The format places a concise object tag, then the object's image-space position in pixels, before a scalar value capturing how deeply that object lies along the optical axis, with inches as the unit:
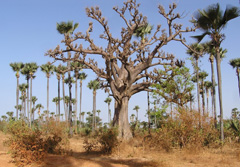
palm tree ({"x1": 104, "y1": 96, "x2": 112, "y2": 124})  2791.8
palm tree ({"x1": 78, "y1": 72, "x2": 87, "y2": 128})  1878.7
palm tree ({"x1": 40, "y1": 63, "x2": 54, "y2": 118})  1683.1
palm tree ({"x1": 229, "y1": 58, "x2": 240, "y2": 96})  1487.5
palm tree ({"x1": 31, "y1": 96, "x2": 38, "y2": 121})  2768.7
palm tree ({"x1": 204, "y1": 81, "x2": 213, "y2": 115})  1994.5
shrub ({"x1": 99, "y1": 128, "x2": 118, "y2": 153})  613.6
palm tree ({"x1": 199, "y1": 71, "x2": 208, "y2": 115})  1466.9
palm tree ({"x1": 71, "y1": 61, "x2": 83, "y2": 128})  1469.0
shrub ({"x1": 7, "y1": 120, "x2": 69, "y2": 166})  407.8
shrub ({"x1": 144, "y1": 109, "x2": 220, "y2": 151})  545.6
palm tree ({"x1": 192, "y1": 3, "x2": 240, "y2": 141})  629.8
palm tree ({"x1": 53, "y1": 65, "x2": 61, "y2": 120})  1631.0
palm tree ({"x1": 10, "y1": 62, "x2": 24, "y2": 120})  1748.3
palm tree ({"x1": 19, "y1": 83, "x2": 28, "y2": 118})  2327.9
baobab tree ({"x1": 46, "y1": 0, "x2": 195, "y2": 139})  759.7
